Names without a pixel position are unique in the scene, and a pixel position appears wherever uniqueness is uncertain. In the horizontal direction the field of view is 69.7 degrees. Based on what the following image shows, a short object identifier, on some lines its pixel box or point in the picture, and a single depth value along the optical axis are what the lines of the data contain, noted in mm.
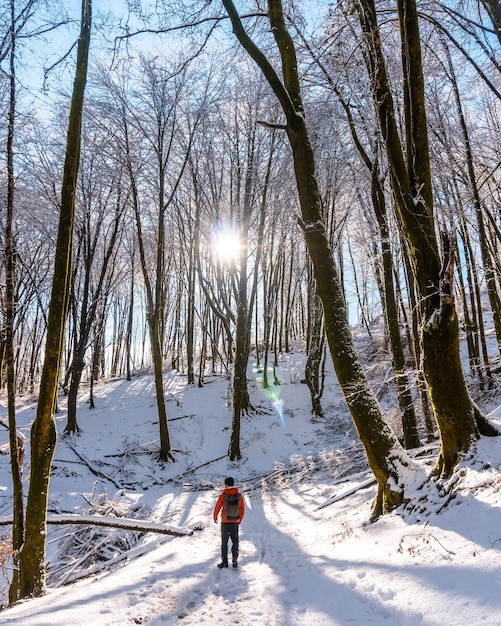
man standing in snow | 5273
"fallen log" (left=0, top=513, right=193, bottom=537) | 5684
